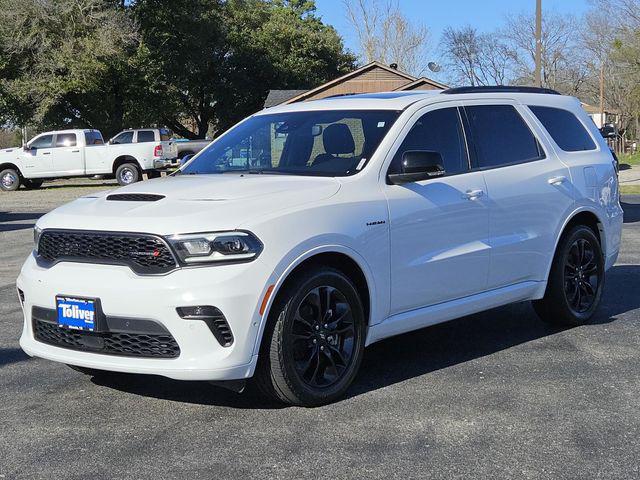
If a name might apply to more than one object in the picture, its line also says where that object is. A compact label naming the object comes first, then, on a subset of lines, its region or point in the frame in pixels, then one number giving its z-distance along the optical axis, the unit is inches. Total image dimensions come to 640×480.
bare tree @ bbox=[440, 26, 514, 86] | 2684.5
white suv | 176.2
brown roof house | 1480.1
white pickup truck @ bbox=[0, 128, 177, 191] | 1171.3
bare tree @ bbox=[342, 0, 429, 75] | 2346.2
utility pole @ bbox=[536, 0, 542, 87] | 988.6
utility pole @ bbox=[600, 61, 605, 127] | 2246.6
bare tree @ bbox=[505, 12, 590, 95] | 2605.8
